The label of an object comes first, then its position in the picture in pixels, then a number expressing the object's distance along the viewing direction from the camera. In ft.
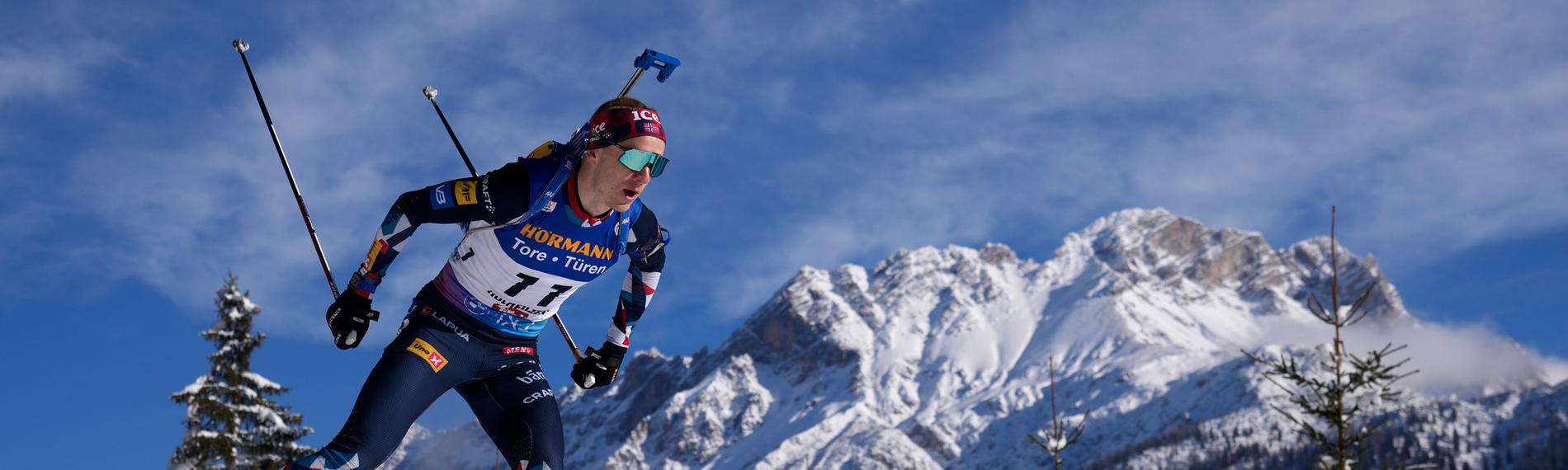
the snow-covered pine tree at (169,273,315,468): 80.43
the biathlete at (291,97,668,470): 23.67
